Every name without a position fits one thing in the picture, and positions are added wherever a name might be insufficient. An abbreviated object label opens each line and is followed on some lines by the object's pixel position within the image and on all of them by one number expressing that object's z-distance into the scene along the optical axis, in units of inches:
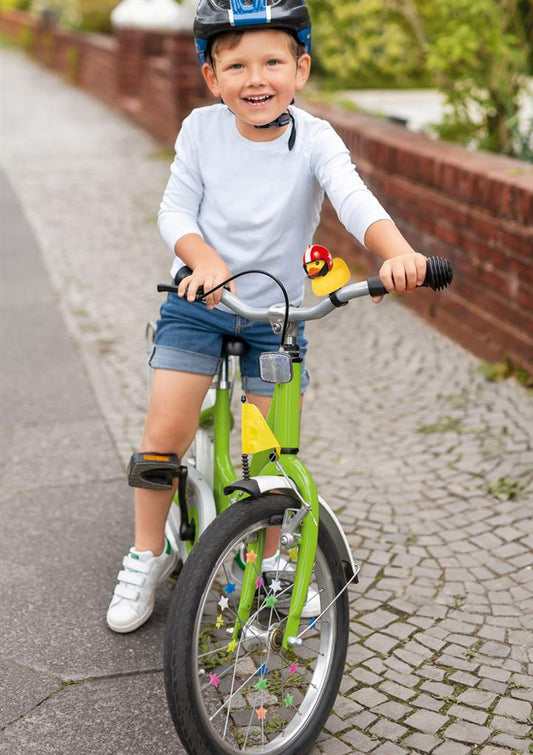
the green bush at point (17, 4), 1176.3
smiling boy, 102.9
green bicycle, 93.7
